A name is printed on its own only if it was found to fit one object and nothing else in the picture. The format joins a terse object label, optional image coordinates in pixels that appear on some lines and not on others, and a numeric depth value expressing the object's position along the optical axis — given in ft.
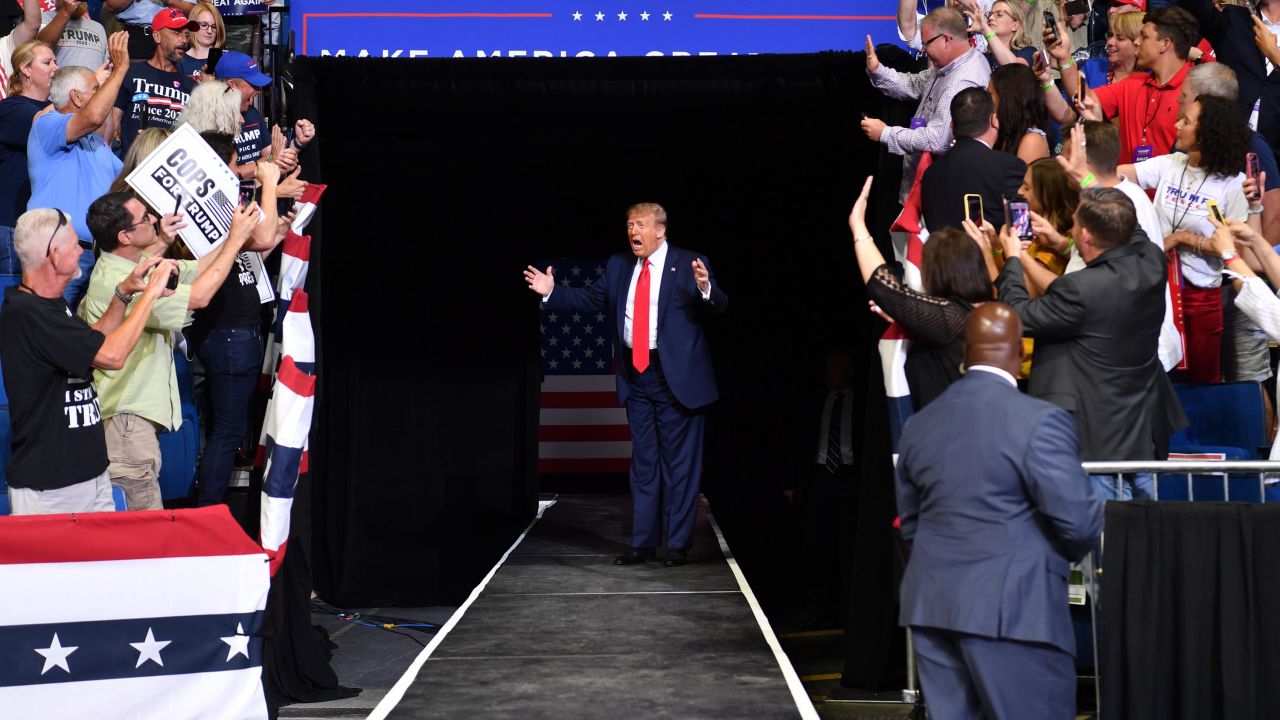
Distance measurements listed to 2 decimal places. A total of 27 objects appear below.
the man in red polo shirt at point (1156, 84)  17.92
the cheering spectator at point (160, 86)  19.13
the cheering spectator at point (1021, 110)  15.29
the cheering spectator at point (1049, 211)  13.65
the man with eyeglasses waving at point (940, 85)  16.63
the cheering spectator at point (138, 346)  15.35
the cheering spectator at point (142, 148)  16.08
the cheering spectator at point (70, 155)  17.07
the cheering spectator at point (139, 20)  23.26
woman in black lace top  12.84
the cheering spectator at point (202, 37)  20.10
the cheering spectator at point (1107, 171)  14.38
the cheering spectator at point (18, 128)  17.94
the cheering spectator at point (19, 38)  21.01
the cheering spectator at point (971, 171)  14.96
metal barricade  12.33
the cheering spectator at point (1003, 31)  17.88
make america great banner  22.09
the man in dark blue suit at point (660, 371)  19.72
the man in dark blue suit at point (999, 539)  9.92
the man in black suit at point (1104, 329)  12.69
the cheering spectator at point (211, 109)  17.52
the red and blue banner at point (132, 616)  13.57
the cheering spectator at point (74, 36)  20.84
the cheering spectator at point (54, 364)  13.82
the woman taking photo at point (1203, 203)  15.80
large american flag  36.76
